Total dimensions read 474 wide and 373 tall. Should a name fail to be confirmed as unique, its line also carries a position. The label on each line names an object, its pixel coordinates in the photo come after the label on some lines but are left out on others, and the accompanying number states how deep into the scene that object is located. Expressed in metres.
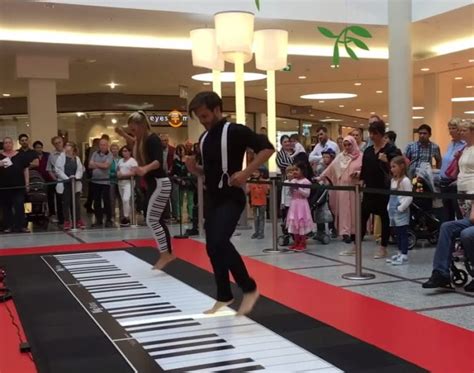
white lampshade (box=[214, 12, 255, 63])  8.46
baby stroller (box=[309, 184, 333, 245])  8.20
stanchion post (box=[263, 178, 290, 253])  7.46
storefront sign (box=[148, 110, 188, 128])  21.65
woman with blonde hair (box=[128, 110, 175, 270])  5.70
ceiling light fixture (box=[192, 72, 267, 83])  15.42
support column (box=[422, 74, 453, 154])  16.64
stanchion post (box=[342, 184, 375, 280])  5.75
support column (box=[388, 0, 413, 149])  11.06
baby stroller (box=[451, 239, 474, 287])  5.16
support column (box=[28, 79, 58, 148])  13.18
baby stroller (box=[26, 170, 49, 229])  11.02
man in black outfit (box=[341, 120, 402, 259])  6.70
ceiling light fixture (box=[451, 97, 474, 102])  25.37
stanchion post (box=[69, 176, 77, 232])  10.38
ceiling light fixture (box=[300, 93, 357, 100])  22.48
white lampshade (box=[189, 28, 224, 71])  9.11
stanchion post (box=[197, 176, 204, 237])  9.34
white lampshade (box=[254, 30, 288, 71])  9.00
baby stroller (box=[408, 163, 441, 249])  7.48
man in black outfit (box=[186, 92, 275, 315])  3.89
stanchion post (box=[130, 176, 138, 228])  10.72
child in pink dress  7.55
